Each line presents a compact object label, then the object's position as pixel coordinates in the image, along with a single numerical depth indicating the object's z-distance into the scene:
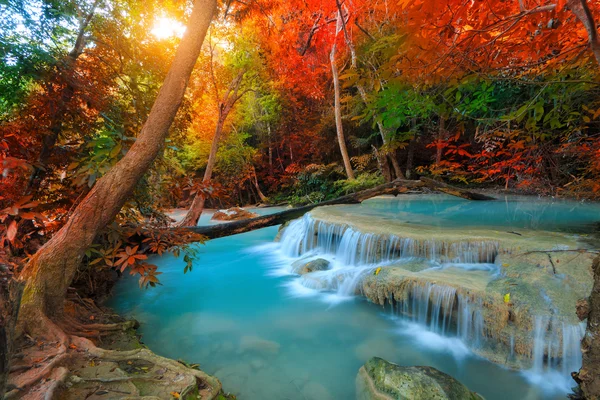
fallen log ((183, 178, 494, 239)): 5.39
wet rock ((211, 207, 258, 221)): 13.33
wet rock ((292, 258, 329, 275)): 5.90
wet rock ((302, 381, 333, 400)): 2.91
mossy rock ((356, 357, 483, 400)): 2.41
